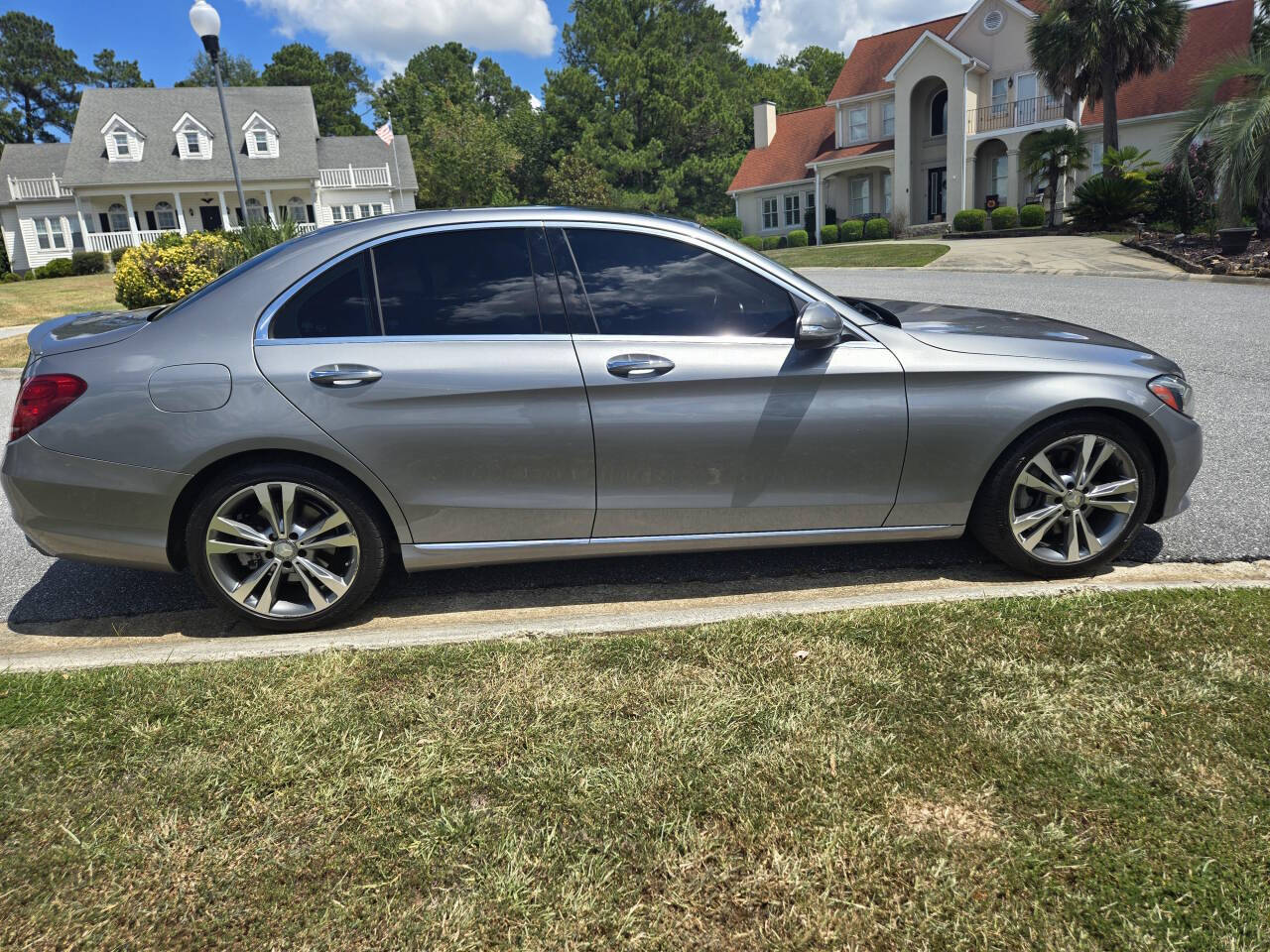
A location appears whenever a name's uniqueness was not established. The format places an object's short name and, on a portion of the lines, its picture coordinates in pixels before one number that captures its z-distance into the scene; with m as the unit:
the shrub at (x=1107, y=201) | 23.36
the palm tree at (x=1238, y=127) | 16.48
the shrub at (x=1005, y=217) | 28.69
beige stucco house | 31.23
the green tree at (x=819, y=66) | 74.50
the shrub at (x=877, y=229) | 33.66
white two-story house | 40.62
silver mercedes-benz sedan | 3.58
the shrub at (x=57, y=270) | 36.44
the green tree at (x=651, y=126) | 52.81
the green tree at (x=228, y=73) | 80.88
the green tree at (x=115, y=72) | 78.25
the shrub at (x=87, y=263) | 35.44
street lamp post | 13.83
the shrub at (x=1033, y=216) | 27.14
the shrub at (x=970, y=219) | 29.77
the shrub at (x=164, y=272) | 15.59
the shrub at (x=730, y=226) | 40.12
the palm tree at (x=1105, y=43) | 25.16
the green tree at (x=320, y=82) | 77.19
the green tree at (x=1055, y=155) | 26.52
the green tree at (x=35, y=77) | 68.38
